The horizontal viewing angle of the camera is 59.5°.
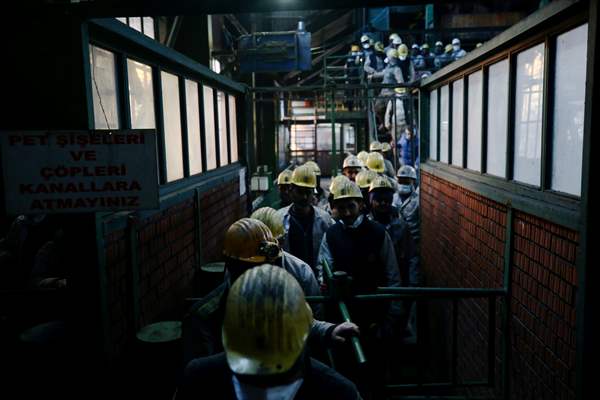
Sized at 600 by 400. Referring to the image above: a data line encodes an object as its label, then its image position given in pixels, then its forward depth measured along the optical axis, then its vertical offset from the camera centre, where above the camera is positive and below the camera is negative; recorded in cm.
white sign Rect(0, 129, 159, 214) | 343 -18
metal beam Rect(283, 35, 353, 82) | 2552 +465
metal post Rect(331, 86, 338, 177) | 967 -7
